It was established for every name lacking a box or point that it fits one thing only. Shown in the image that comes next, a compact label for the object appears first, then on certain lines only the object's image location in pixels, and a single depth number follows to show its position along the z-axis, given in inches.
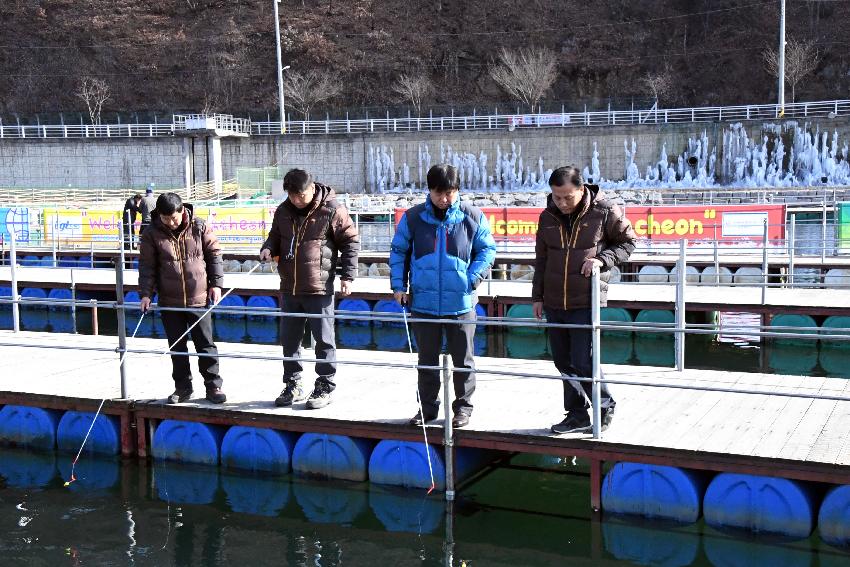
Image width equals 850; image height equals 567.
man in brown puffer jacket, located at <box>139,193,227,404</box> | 323.3
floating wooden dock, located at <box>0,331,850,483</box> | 270.2
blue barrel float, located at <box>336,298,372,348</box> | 706.8
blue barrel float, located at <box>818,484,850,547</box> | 255.8
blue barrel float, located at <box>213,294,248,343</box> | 735.1
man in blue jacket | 283.3
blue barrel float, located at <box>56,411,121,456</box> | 357.4
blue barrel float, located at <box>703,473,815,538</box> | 261.0
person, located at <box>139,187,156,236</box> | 922.1
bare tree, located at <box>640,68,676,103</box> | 2206.0
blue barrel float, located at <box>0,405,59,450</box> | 369.4
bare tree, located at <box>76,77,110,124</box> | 2410.4
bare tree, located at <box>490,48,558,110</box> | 2182.6
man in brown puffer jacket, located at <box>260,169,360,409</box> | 308.0
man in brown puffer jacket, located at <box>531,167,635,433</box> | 271.1
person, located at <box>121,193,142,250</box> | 987.3
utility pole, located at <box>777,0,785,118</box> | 1641.1
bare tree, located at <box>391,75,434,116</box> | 2333.9
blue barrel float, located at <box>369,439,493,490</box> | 305.6
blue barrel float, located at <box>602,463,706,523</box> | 275.3
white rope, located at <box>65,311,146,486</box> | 343.6
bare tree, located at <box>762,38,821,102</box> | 2098.9
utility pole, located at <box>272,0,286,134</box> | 1857.3
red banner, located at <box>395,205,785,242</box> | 837.2
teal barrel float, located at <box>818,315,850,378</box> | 572.1
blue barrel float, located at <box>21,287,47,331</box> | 802.8
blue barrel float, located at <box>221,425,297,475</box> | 331.3
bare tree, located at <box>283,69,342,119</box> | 2281.0
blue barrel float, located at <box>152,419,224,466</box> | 342.3
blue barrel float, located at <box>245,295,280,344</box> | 723.2
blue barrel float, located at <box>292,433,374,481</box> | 318.7
